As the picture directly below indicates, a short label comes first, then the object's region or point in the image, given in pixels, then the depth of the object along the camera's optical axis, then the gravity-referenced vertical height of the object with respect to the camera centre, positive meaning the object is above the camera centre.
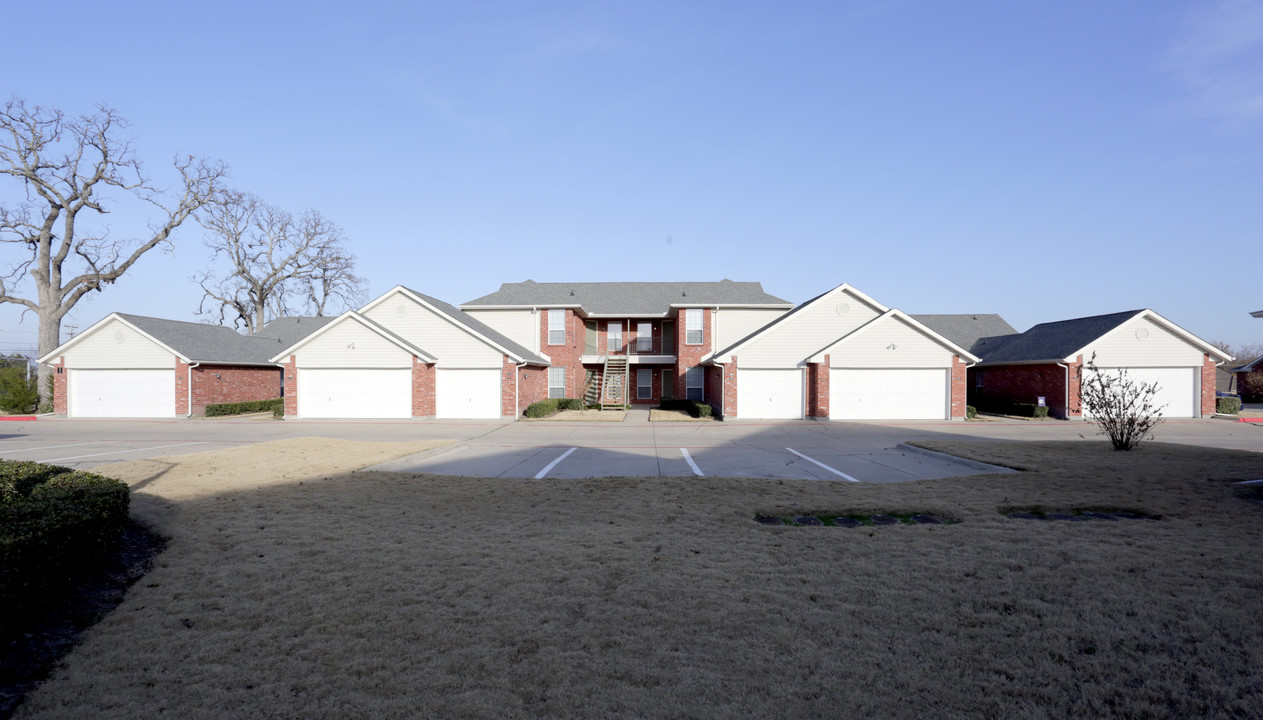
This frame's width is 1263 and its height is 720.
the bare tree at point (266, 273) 45.50 +6.66
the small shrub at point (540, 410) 26.91 -2.17
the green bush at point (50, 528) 4.61 -1.44
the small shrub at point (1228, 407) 28.22 -2.23
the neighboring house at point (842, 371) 26.05 -0.53
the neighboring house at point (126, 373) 28.25 -0.54
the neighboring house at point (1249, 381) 37.59 -1.47
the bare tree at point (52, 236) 31.64 +6.44
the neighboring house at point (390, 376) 26.67 -0.67
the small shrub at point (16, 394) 29.83 -1.52
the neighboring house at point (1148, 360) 26.67 -0.13
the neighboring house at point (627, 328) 34.06 +1.70
